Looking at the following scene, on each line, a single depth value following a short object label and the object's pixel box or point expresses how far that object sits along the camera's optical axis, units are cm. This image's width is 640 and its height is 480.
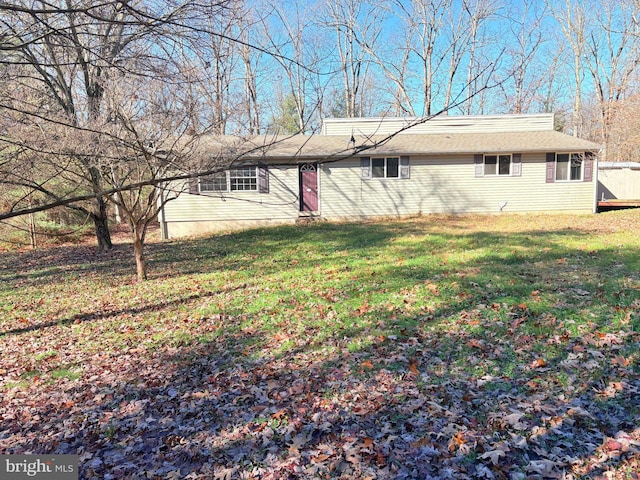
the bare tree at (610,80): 2330
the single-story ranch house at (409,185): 1510
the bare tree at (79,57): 349
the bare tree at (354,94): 2742
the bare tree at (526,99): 2621
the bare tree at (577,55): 2891
